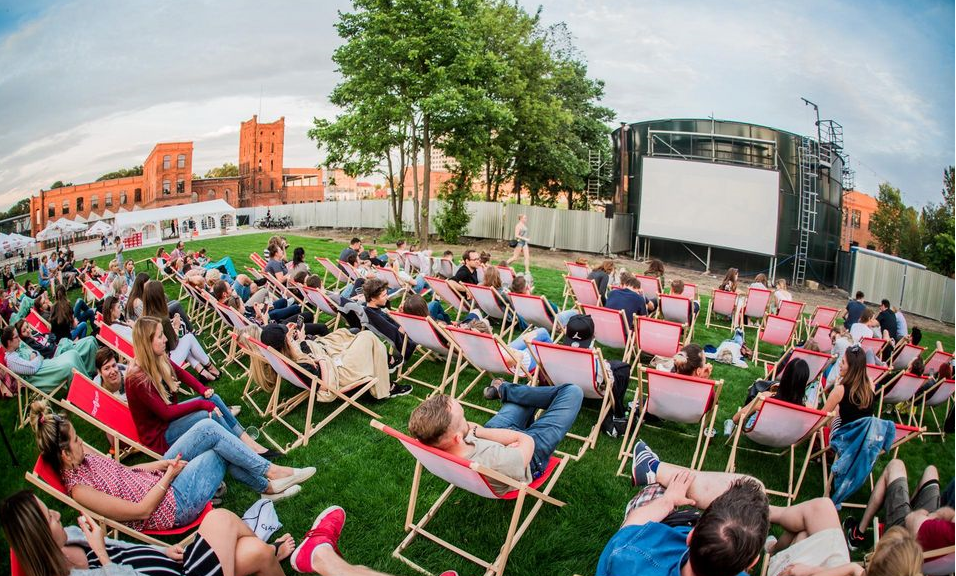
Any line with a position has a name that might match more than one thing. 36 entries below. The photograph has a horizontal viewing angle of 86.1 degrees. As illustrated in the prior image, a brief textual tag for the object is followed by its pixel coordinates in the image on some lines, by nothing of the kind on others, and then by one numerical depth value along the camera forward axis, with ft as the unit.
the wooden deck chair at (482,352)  15.51
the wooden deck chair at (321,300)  23.62
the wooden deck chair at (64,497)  8.76
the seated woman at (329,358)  15.61
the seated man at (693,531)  5.75
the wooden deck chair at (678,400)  12.75
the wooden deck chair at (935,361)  19.95
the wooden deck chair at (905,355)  21.16
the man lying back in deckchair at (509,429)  9.47
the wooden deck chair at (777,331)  23.76
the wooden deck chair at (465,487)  8.89
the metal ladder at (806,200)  59.57
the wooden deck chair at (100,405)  12.51
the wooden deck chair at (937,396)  17.89
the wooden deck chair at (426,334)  17.53
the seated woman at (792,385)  13.15
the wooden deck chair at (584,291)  26.37
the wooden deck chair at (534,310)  22.49
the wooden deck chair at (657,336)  18.72
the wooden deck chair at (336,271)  33.13
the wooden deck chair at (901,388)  17.06
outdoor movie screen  55.77
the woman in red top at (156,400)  11.98
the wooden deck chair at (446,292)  26.40
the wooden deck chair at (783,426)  11.89
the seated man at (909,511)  8.39
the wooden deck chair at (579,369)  14.05
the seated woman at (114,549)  6.66
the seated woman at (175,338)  17.95
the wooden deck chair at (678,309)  25.00
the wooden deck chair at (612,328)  19.94
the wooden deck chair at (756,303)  28.63
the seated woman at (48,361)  15.44
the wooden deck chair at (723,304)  29.55
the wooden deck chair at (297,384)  14.58
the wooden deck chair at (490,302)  24.44
